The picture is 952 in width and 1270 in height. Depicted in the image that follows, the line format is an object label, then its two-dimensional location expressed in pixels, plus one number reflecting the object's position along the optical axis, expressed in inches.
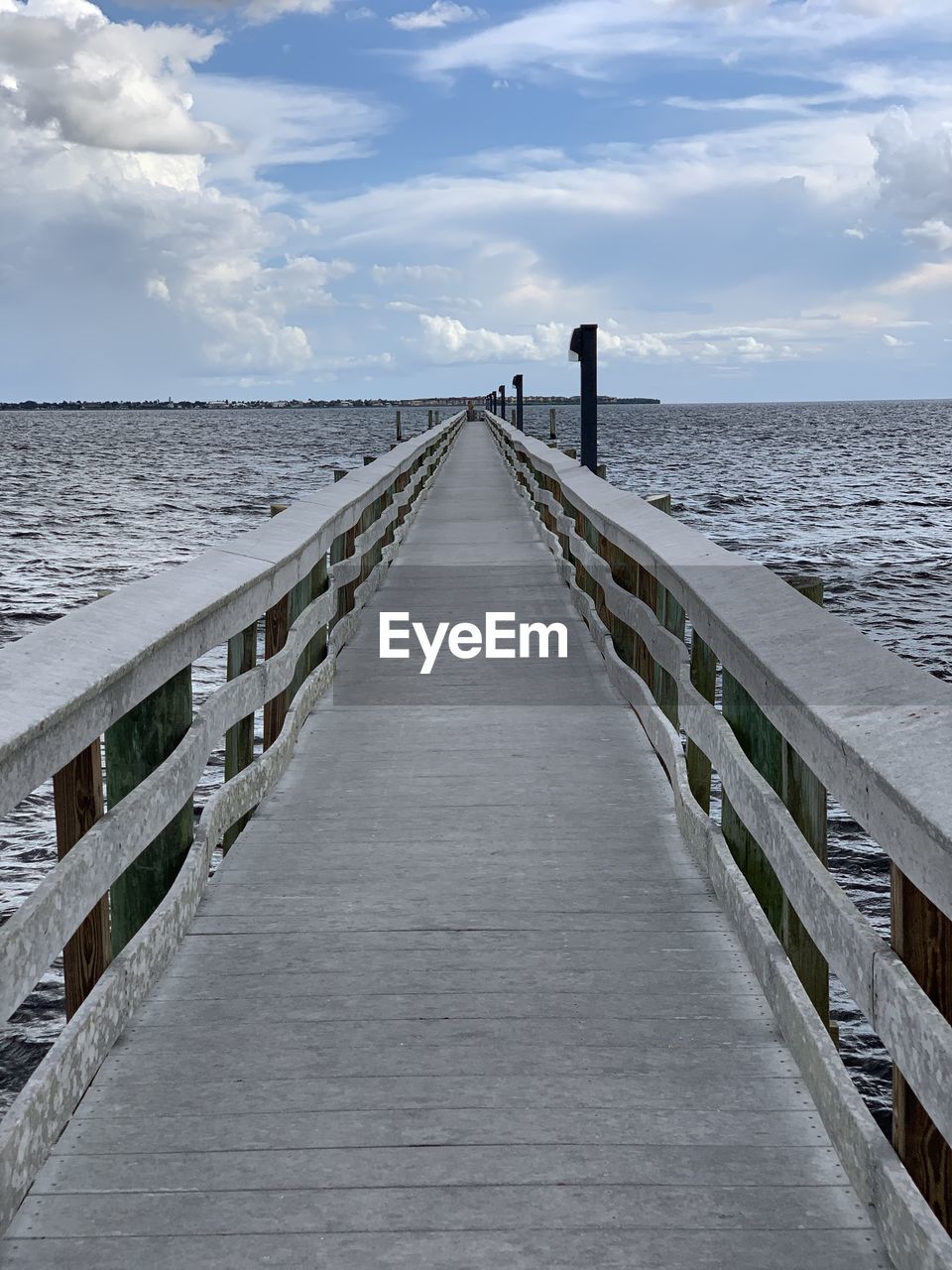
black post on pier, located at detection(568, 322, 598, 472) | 540.1
